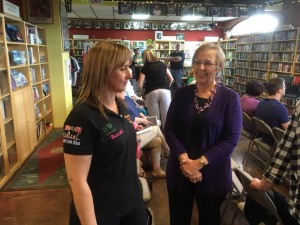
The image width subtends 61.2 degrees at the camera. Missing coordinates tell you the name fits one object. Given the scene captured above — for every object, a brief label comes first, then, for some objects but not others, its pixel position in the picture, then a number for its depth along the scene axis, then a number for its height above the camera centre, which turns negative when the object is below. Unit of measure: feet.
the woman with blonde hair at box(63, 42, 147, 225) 3.07 -1.10
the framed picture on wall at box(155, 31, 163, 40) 33.47 +2.70
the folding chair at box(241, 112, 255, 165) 11.07 -3.03
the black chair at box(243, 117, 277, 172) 9.41 -3.49
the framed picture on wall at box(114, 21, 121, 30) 33.11 +3.95
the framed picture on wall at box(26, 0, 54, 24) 14.42 +2.53
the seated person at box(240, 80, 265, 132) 11.51 -1.88
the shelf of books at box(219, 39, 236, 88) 30.01 -0.55
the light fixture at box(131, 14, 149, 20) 29.96 +4.65
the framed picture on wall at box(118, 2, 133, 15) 19.39 +3.60
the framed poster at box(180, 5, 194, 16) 20.52 +3.65
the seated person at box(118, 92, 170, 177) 8.68 -3.13
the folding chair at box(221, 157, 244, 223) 6.80 -3.63
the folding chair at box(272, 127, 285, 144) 8.55 -2.58
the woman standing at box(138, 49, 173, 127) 12.42 -1.42
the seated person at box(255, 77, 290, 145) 9.72 -1.96
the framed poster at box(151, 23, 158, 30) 33.53 +3.87
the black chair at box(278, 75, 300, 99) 17.19 -2.13
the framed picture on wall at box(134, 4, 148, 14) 19.70 +3.65
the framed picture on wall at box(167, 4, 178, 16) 20.09 +3.64
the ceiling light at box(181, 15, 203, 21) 30.41 +4.46
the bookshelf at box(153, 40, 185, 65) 33.37 +1.15
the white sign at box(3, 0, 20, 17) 10.02 +1.94
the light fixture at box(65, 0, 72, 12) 16.76 +3.34
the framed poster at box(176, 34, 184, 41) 33.60 +2.51
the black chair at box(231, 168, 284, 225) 4.66 -2.64
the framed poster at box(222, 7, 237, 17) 20.86 +3.61
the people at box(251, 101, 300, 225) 3.78 -1.69
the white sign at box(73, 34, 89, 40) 31.60 +2.32
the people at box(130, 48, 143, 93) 25.05 -1.61
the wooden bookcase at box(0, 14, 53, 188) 9.81 -1.70
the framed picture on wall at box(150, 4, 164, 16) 19.83 +3.59
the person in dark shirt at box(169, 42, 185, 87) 26.73 -1.17
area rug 9.51 -4.71
